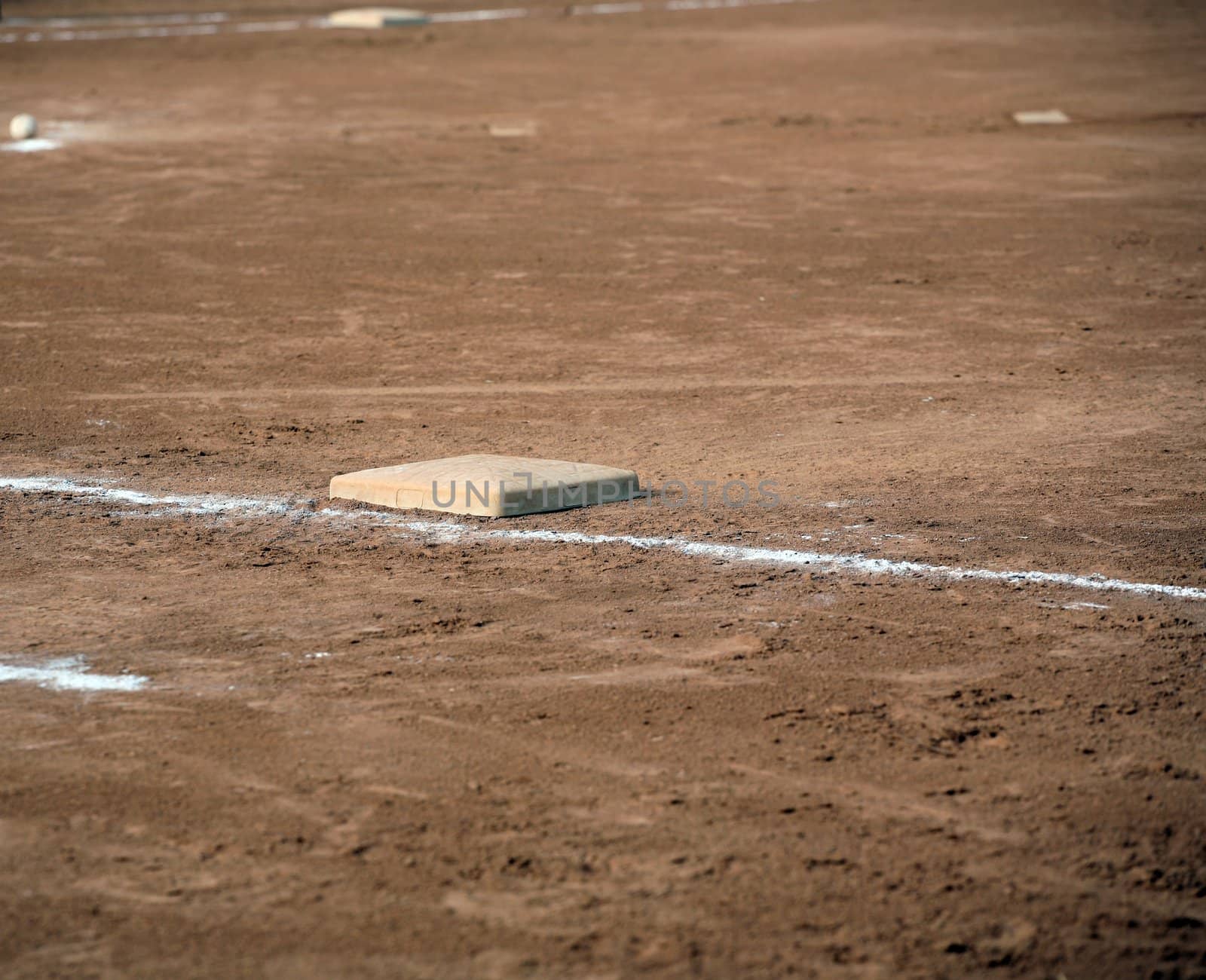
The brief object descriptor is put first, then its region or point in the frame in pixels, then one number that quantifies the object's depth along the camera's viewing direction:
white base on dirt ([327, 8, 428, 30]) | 23.25
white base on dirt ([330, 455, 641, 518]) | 5.38
